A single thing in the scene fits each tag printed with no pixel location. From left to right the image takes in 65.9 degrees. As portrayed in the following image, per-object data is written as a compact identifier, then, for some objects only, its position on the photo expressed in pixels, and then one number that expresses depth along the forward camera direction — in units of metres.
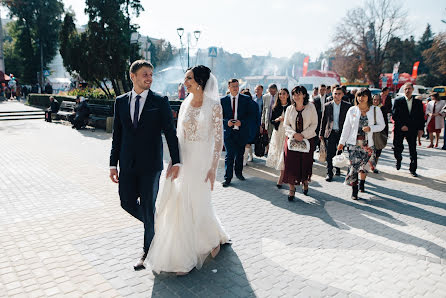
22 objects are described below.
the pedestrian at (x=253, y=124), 7.30
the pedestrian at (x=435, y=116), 12.48
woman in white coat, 5.96
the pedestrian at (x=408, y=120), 7.95
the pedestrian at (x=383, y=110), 8.27
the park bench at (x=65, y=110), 18.12
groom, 3.36
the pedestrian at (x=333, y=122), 7.39
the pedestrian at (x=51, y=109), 18.61
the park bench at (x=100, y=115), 15.60
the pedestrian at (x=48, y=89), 30.52
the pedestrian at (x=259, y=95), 9.75
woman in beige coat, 5.75
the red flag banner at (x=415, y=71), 40.72
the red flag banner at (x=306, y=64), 41.44
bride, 3.45
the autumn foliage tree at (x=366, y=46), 38.31
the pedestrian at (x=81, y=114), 15.38
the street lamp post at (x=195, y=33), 22.96
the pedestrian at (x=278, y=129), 7.49
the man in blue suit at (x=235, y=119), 7.04
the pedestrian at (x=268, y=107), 9.14
